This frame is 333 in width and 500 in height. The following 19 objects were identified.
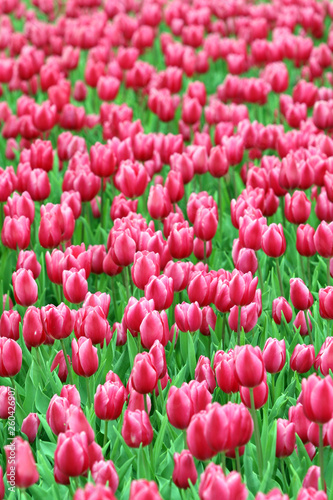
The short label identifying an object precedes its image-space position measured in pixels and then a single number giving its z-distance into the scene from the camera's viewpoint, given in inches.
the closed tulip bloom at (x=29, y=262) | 226.5
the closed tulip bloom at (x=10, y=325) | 196.5
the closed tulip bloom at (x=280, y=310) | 209.5
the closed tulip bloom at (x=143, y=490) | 118.5
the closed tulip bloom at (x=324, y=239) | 213.5
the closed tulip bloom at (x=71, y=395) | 164.6
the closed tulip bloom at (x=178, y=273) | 209.9
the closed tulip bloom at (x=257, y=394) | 155.8
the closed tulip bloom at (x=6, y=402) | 178.2
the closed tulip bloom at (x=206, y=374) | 177.0
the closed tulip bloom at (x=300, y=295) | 201.5
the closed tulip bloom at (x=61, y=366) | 198.7
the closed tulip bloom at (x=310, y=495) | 122.3
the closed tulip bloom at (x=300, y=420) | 160.9
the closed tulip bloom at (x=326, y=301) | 189.0
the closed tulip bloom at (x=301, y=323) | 211.5
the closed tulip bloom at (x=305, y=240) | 222.8
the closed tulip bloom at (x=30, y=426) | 178.5
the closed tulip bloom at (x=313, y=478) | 146.3
